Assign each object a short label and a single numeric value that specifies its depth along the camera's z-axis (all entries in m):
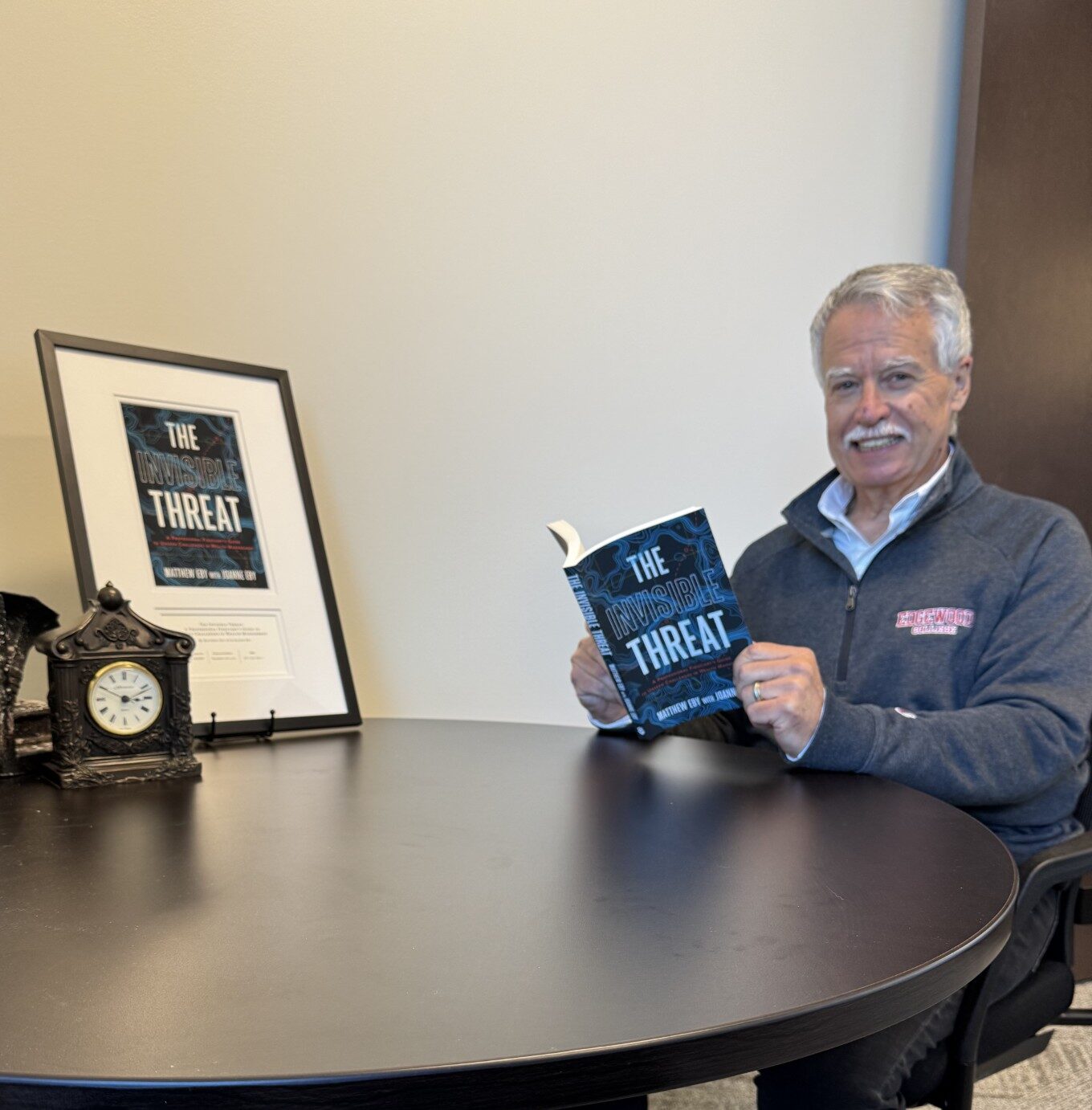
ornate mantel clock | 1.18
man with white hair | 1.33
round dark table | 0.55
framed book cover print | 1.52
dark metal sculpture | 1.22
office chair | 1.19
